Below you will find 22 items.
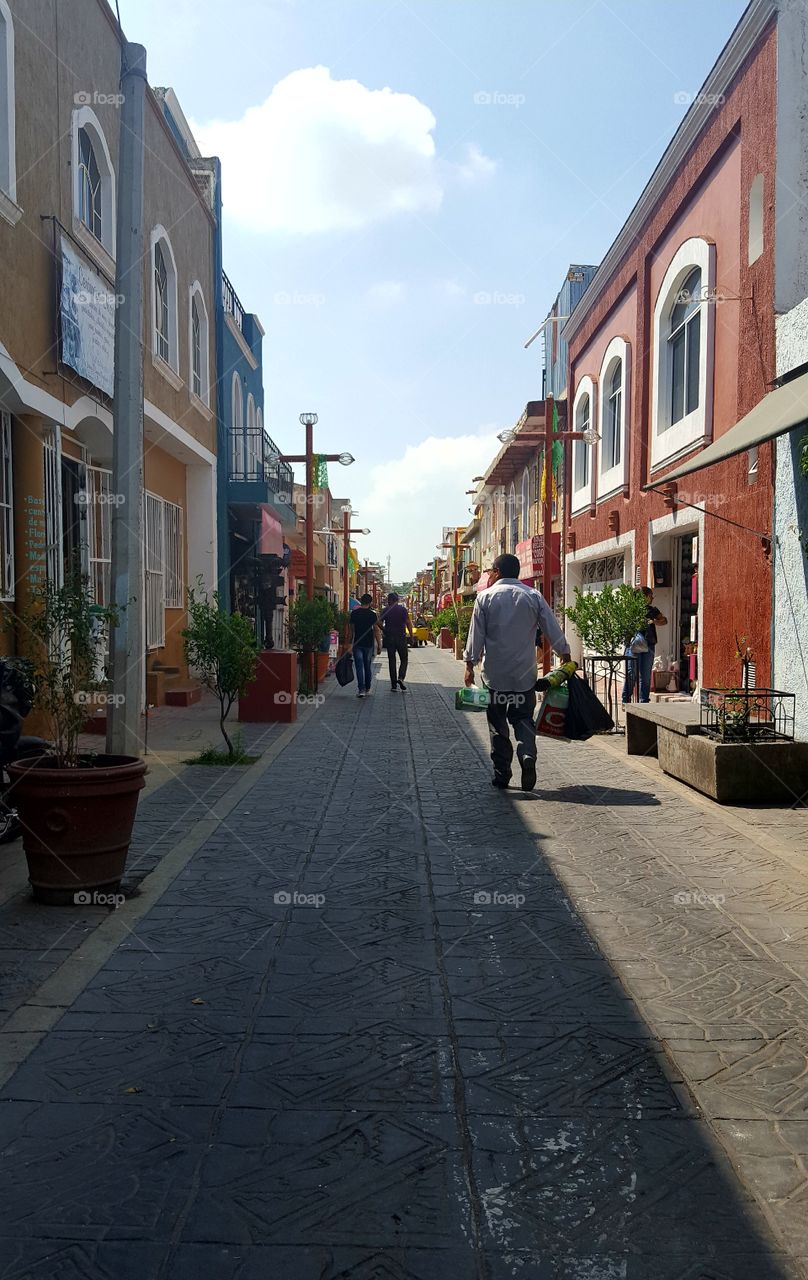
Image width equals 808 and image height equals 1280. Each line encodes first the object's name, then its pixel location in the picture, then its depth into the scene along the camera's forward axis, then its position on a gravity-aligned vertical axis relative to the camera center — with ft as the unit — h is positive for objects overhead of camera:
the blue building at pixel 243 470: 60.13 +11.00
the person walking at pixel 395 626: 56.24 +0.04
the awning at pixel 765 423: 22.53 +4.95
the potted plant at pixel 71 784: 15.57 -2.50
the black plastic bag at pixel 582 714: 26.17 -2.33
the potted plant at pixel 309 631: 55.88 -0.24
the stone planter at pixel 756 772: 24.20 -3.59
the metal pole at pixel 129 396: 18.45 +4.45
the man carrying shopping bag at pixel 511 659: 25.46 -0.84
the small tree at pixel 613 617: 39.19 +0.37
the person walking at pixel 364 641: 54.08 -0.79
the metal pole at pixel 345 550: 132.48 +11.00
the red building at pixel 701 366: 32.12 +11.04
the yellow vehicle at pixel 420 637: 169.48 -1.82
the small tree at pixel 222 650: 29.76 -0.70
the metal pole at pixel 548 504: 58.08 +7.42
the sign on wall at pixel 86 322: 31.30 +10.34
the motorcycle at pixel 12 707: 18.17 -1.49
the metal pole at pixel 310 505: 62.75 +8.13
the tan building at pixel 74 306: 28.22 +11.08
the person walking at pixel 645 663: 41.83 -1.58
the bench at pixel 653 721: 27.37 -2.80
